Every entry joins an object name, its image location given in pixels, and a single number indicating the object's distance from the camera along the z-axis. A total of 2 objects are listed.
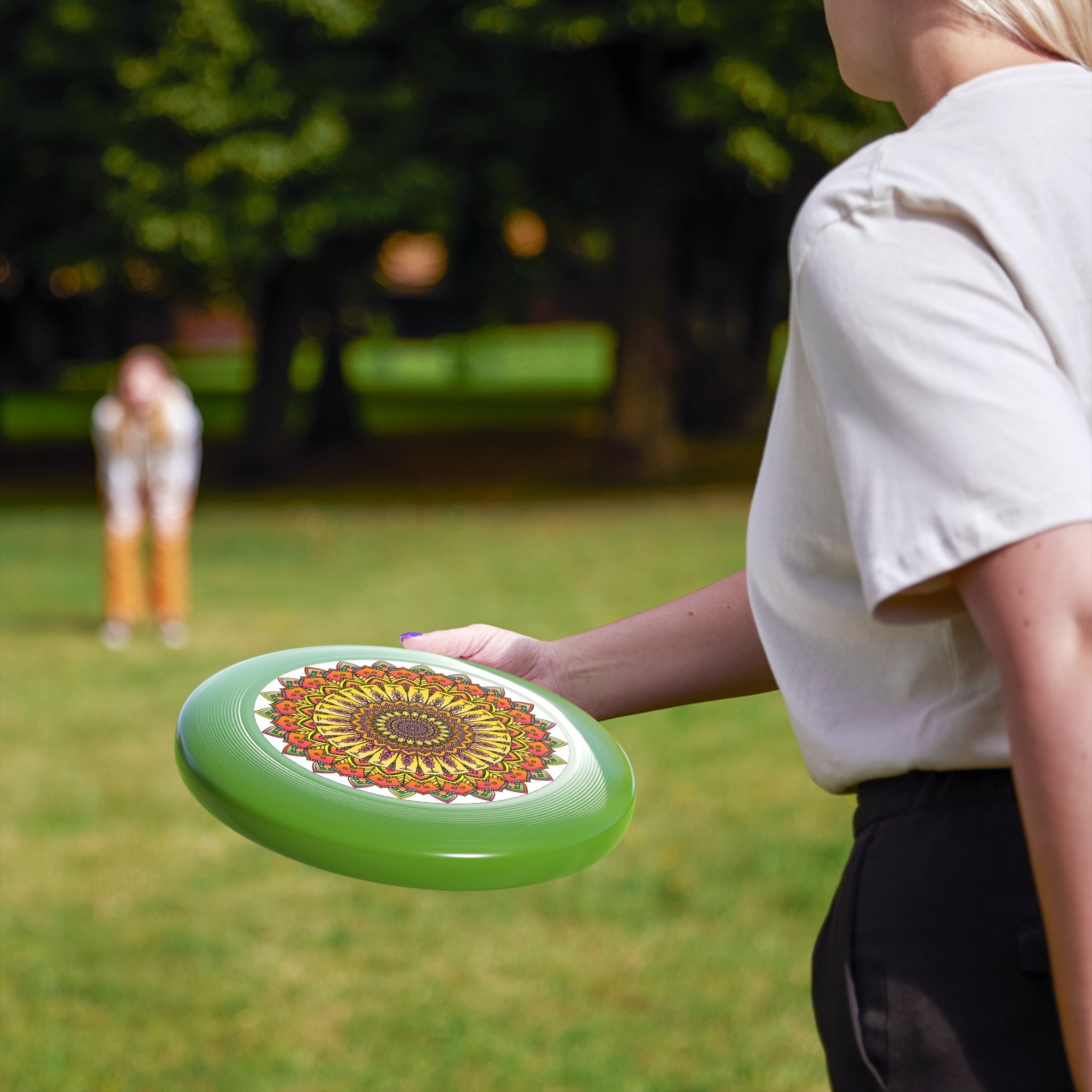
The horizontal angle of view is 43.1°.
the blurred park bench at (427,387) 33.03
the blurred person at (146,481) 9.27
